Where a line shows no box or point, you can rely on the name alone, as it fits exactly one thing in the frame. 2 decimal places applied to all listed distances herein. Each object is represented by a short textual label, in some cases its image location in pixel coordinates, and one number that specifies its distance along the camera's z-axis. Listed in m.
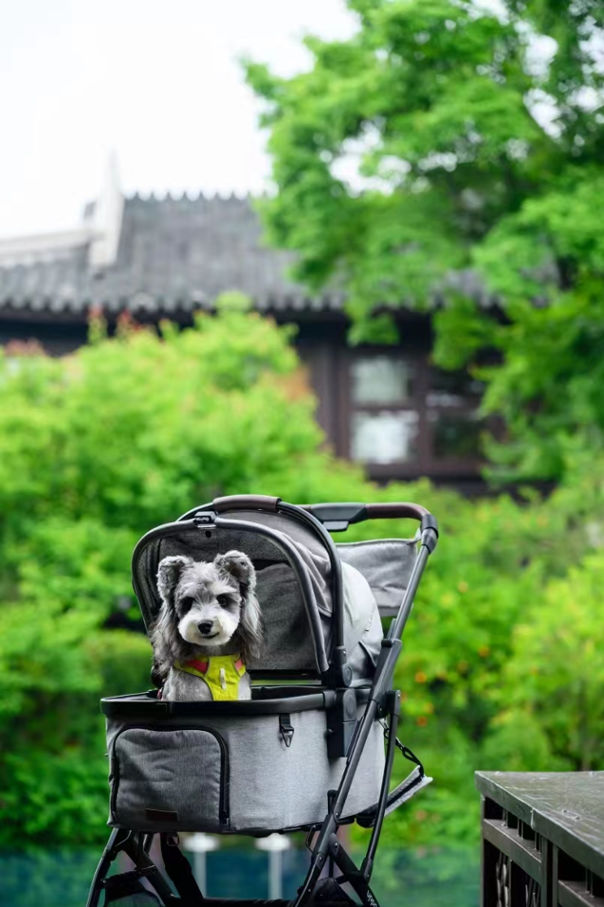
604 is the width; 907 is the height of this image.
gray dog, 6.65
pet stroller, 6.36
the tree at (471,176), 18.76
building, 25.79
